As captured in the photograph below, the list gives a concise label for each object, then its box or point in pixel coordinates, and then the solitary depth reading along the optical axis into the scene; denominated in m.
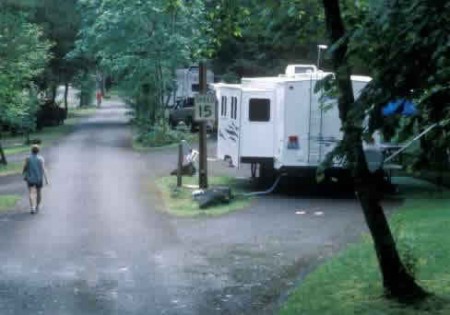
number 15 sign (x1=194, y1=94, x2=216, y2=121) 23.11
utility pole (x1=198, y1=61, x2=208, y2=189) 23.14
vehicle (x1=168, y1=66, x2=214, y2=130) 46.12
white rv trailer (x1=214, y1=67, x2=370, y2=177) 21.61
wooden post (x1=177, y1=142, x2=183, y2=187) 23.88
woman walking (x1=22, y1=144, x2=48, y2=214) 20.34
